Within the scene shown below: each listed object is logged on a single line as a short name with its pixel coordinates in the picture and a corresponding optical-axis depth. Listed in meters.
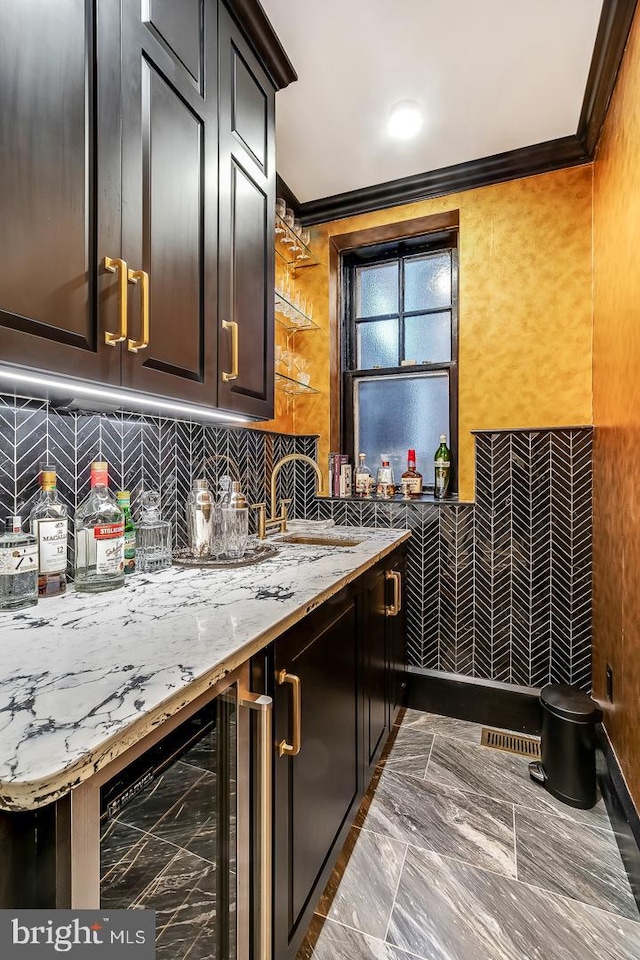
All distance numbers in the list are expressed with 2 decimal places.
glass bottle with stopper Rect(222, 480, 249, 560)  1.58
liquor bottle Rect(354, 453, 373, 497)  2.52
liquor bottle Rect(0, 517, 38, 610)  0.95
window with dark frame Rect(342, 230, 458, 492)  2.48
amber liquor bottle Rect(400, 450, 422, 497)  2.40
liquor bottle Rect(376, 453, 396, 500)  2.46
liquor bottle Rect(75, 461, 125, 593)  1.12
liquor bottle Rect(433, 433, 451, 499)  2.31
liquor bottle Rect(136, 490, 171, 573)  1.37
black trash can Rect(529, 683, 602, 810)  1.61
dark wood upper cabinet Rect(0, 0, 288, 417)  0.79
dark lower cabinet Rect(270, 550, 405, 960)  0.92
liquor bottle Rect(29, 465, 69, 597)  1.06
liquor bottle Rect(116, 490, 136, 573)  1.30
